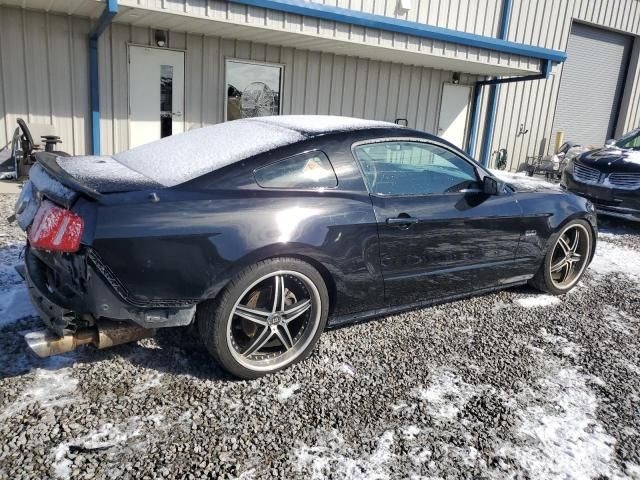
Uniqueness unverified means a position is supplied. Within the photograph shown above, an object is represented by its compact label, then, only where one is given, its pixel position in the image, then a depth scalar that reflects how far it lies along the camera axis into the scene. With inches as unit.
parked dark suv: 284.8
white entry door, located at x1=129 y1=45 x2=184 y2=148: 324.2
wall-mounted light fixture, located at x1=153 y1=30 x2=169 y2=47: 322.3
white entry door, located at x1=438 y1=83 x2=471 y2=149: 462.0
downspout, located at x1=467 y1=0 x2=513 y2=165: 476.7
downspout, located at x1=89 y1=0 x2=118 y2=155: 302.0
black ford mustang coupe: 95.5
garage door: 561.9
